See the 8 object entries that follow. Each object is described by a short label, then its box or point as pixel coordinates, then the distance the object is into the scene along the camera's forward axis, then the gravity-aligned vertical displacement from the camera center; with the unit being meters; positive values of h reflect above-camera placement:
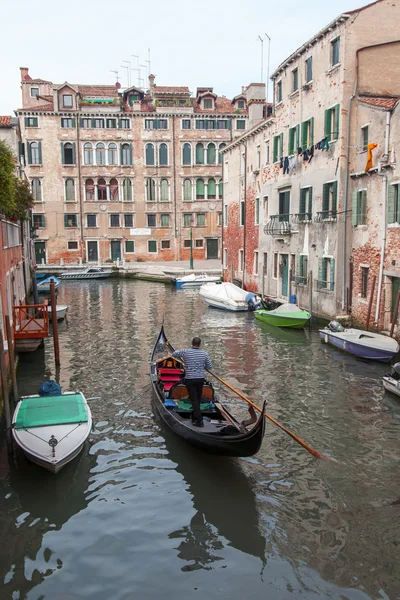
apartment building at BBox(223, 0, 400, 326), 14.83 +2.20
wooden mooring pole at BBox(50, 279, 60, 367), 12.09 -2.09
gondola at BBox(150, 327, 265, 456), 6.39 -2.51
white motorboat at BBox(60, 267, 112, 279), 31.91 -2.43
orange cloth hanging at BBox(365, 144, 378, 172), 13.65 +1.84
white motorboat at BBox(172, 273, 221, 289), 27.83 -2.48
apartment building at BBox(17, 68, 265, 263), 34.81 +4.22
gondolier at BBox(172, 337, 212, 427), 7.36 -1.87
